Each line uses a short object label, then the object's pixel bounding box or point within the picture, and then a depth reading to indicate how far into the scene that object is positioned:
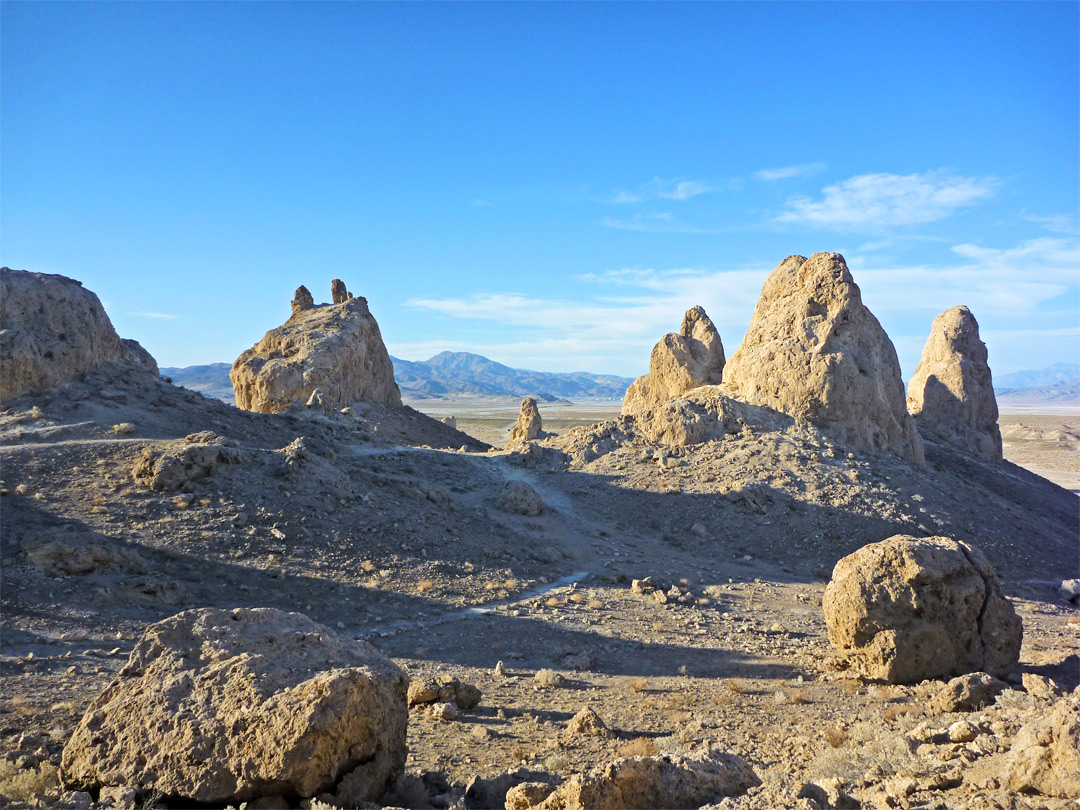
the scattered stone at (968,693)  9.41
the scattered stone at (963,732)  6.90
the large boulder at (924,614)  10.66
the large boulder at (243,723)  5.57
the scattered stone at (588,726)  8.81
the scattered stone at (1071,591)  17.98
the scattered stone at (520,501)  20.98
